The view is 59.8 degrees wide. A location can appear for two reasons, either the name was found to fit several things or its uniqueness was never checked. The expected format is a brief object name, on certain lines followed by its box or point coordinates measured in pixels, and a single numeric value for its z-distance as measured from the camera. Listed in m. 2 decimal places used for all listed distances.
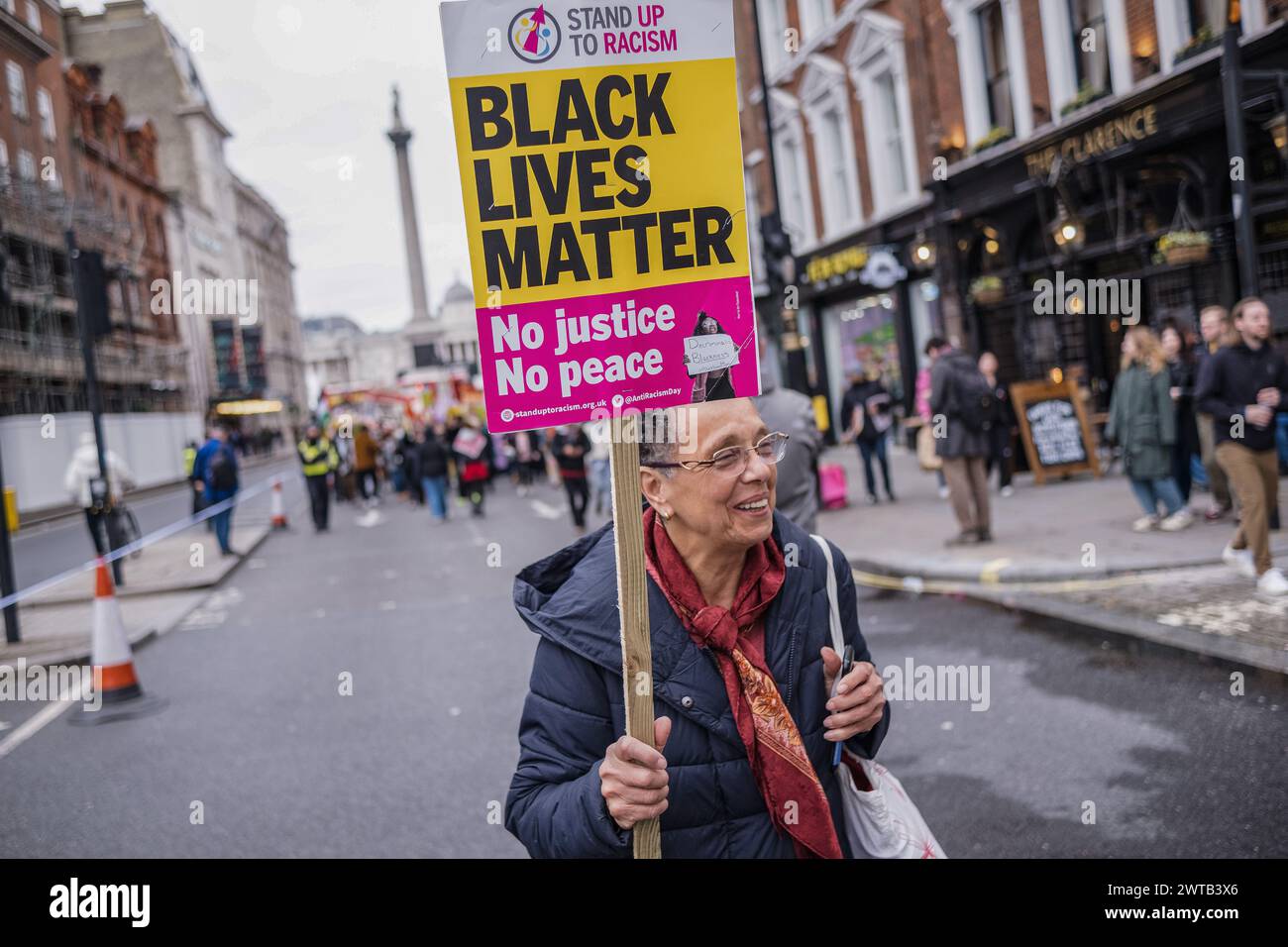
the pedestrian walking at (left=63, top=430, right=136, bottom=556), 13.84
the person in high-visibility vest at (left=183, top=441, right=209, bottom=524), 18.96
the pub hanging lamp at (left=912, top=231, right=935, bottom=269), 19.95
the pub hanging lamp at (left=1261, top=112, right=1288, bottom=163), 11.09
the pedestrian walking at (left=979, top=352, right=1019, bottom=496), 14.16
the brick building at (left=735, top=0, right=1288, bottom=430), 13.73
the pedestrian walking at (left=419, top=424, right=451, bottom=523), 18.91
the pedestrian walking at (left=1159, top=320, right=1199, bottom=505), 10.91
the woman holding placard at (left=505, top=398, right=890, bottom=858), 2.18
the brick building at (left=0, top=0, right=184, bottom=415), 26.20
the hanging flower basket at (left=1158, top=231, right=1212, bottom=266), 12.99
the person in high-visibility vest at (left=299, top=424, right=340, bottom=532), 19.86
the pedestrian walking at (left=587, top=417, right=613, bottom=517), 15.86
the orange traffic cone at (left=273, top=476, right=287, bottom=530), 21.36
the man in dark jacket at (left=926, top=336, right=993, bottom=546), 10.39
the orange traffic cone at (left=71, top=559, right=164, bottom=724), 7.74
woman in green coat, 9.98
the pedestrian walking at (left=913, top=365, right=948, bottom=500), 14.90
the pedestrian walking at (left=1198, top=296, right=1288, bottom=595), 7.26
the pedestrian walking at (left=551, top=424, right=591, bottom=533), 15.02
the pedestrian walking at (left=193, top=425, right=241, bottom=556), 17.16
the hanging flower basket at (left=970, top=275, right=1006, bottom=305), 17.94
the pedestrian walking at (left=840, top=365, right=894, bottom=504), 14.63
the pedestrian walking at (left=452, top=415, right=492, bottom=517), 19.12
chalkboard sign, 14.41
